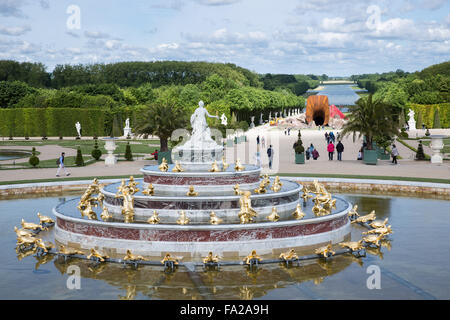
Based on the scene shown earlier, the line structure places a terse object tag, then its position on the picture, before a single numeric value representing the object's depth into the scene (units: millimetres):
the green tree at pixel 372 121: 36656
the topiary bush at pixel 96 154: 40688
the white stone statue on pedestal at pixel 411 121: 83250
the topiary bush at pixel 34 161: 36062
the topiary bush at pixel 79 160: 36938
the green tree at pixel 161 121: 37031
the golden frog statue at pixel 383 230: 16422
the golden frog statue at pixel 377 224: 16703
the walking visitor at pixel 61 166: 30388
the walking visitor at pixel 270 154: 35934
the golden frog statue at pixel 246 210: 15641
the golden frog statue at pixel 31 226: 17381
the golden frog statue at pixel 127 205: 16823
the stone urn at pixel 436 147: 36094
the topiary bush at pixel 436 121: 83000
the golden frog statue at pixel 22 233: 16125
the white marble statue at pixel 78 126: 73638
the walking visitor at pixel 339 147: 39469
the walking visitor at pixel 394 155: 36650
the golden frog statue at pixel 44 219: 18781
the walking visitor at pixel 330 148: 39625
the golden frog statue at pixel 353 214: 19469
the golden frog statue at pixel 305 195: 20434
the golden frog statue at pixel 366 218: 18469
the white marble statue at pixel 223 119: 87125
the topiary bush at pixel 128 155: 40781
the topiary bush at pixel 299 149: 37250
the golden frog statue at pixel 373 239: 15836
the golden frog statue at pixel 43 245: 15445
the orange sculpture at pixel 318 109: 100381
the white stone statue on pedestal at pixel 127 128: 76875
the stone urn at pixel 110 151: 37969
